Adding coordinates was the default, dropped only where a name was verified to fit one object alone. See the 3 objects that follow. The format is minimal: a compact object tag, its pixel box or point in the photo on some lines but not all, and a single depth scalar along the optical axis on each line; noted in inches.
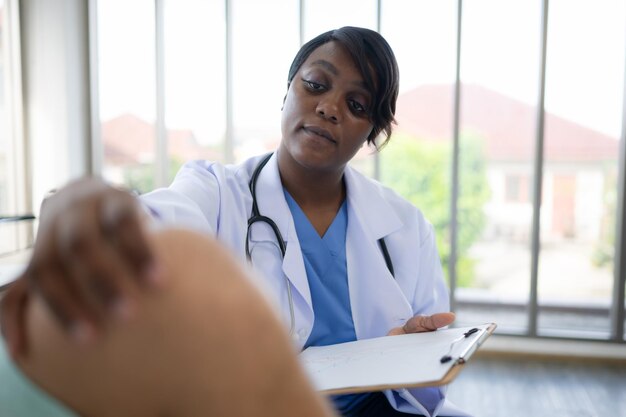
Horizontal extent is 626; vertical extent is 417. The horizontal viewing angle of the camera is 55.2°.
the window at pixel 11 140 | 107.8
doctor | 38.6
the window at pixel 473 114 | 104.6
